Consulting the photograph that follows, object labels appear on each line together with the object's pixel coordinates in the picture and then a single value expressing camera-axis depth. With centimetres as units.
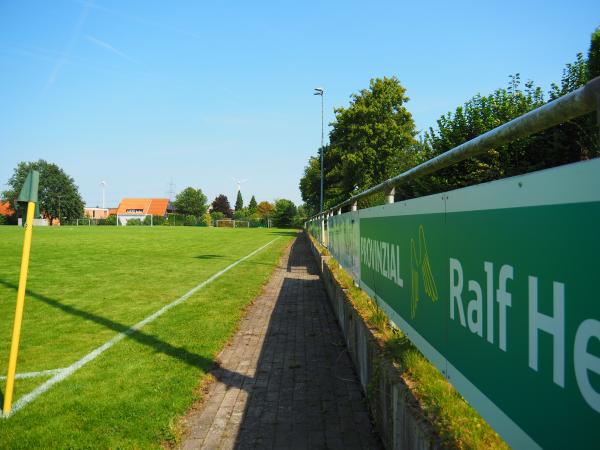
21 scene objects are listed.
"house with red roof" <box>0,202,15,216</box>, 10942
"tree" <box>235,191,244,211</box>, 16581
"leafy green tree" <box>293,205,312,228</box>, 9136
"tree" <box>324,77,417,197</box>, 4419
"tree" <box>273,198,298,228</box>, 9744
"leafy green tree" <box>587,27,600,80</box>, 1500
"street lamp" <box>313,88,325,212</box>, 4338
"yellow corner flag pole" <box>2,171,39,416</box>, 420
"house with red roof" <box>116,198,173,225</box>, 14012
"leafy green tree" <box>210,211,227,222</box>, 11359
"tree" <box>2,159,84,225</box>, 10788
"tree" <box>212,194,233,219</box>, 14350
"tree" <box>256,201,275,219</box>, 14275
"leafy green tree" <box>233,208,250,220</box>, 11412
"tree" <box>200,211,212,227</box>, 10622
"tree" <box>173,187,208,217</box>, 13688
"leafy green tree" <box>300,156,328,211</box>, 6446
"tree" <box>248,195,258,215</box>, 14340
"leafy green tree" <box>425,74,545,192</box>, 1809
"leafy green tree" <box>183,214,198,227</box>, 10706
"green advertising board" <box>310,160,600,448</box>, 129
